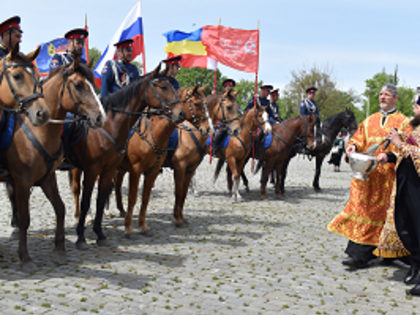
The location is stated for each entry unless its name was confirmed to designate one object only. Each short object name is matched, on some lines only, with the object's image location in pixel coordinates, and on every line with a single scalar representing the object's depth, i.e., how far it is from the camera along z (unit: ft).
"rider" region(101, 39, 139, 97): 25.93
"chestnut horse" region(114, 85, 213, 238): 26.50
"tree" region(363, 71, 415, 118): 208.03
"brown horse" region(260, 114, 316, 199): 47.37
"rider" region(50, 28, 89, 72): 24.04
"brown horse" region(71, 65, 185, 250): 22.98
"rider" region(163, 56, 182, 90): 30.40
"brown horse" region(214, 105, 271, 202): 43.14
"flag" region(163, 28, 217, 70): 49.75
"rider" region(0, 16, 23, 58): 20.43
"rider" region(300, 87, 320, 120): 53.52
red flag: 52.90
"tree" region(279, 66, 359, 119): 179.73
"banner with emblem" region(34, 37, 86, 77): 53.67
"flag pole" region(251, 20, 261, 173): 45.40
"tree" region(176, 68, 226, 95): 231.09
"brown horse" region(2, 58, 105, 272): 18.20
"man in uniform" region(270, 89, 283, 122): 53.74
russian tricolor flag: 36.45
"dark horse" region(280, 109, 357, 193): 52.85
